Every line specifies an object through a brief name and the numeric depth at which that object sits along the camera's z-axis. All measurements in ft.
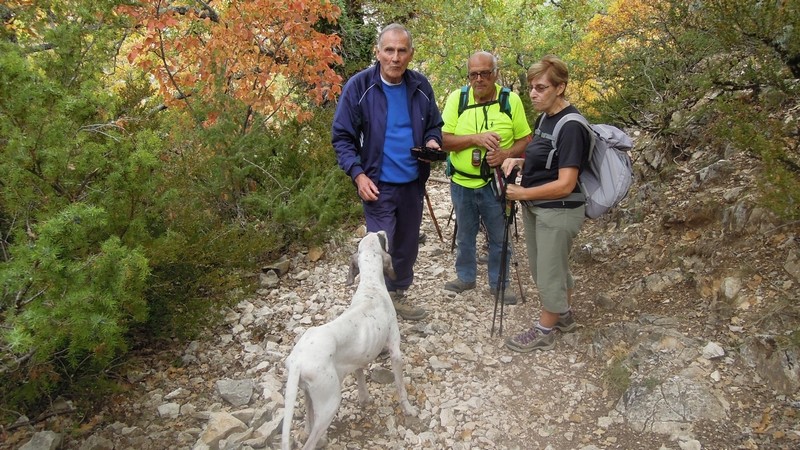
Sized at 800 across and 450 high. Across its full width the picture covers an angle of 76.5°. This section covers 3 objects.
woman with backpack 11.60
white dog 9.02
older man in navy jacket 12.84
